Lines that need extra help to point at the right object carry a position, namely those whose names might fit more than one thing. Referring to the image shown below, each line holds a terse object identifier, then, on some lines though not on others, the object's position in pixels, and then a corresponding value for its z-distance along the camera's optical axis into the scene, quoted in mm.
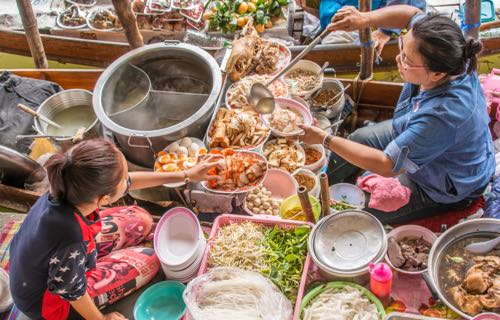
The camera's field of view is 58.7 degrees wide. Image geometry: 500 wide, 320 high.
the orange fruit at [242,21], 5152
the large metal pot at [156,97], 3270
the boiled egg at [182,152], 3201
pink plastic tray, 2664
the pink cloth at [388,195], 2922
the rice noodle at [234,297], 2371
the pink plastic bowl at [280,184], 3299
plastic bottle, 2350
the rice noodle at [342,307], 2363
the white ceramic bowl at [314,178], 3287
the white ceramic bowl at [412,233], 2746
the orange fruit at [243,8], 5207
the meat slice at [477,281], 2256
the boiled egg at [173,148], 3234
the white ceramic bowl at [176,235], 2791
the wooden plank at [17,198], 3539
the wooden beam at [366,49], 3680
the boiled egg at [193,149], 3238
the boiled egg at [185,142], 3266
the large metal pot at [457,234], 2471
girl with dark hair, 2090
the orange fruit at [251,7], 5238
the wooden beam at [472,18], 3064
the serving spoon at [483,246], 2400
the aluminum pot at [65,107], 3643
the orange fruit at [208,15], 5355
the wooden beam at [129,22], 3808
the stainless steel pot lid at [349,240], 2512
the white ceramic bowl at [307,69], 3850
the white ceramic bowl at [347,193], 3479
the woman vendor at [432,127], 2363
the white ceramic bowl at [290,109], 3482
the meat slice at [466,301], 2244
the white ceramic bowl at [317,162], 3436
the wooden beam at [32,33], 4320
